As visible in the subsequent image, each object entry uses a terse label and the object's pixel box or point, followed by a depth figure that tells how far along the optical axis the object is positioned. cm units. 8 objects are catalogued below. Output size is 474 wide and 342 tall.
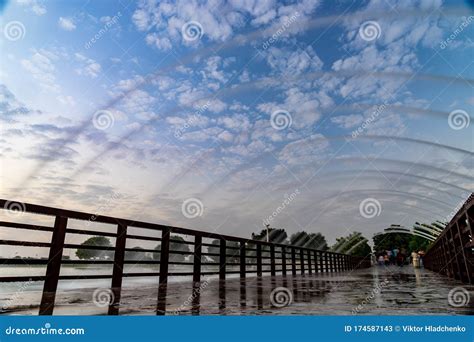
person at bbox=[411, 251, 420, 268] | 2106
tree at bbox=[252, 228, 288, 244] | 10577
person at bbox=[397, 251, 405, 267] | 2361
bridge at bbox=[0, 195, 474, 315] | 306
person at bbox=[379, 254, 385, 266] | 2939
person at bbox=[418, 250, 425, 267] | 2245
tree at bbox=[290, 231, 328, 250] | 11362
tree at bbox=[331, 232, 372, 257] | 8794
